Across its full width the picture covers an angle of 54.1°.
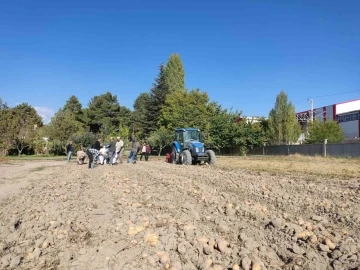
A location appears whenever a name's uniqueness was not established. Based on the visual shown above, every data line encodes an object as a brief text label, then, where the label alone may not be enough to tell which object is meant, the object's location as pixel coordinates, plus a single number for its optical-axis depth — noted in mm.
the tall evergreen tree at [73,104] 80306
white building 49838
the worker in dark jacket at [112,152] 21219
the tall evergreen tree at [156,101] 52188
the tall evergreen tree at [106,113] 68812
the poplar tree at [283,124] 51594
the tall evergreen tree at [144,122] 52625
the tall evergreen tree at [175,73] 60125
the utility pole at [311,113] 55431
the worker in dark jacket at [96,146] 20531
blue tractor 20594
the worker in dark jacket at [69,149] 27652
